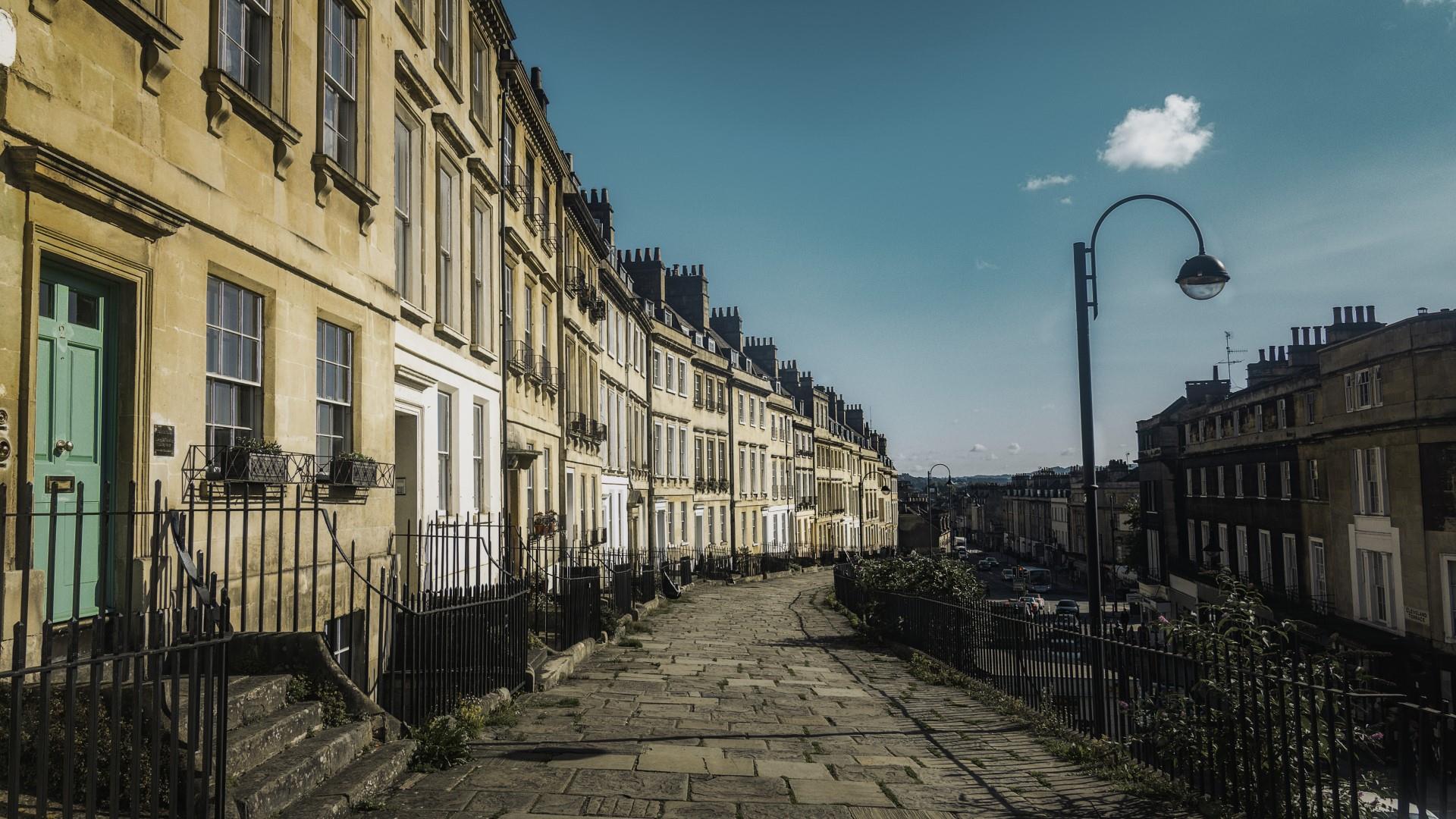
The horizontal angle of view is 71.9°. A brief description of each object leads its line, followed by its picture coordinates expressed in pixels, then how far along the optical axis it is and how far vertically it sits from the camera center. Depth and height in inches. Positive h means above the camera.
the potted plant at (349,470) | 399.9 +8.4
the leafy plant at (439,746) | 299.4 -77.9
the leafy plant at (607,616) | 679.1 -89.0
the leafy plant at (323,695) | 281.4 -57.8
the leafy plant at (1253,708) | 257.3 -65.3
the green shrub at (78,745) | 194.2 -49.4
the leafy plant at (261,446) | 322.7 +15.2
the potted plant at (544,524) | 781.9 -29.0
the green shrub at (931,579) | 730.8 -74.6
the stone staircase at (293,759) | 225.3 -65.0
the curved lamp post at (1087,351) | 388.8 +55.8
